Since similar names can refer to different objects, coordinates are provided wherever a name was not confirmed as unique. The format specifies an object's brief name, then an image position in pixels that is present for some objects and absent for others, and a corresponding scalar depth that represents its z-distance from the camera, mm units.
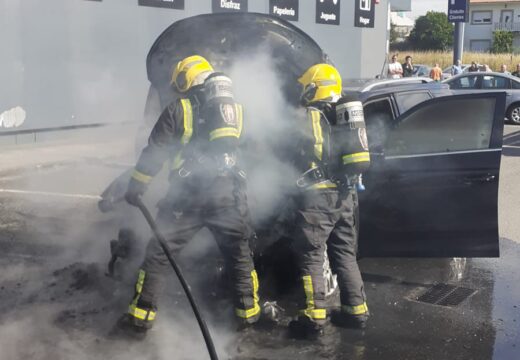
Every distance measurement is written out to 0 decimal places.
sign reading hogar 19422
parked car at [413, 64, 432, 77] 23391
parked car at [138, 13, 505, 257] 4484
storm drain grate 4555
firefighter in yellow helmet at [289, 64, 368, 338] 3842
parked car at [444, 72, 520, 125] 15484
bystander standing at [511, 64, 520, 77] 19903
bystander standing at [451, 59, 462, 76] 19766
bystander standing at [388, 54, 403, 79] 17656
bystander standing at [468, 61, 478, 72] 19692
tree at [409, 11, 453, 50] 54344
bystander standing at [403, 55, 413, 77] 19531
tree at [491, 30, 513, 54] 53312
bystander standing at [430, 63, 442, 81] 18516
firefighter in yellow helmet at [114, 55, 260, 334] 3695
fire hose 3166
